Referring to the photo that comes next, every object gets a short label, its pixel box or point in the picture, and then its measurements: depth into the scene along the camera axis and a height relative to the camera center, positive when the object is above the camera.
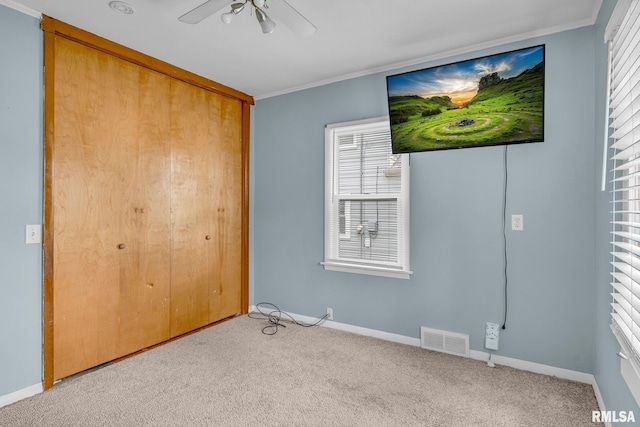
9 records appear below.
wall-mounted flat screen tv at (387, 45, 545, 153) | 2.38 +0.80
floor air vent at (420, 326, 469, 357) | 2.68 -1.04
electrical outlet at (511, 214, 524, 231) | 2.49 -0.08
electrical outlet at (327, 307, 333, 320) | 3.35 -1.00
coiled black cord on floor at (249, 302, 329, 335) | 3.32 -1.13
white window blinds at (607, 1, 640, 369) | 1.31 +0.23
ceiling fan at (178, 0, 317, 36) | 1.75 +1.02
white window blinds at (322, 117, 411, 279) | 2.99 +0.07
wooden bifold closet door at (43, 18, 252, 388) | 2.31 +0.01
